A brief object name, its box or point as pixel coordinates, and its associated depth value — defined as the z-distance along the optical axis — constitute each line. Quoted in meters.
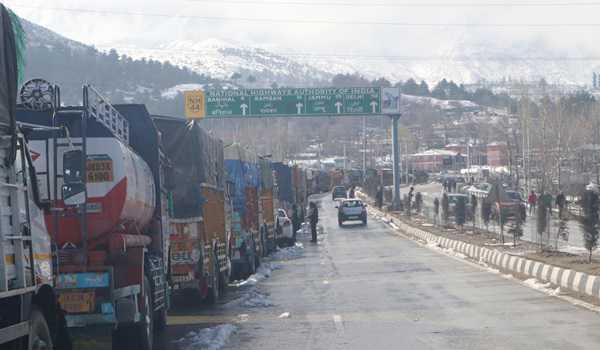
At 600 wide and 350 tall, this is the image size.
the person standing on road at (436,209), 50.81
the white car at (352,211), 58.88
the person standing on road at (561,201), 40.03
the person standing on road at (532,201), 57.69
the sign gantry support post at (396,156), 62.62
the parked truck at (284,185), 50.72
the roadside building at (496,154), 142.24
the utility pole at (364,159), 135.79
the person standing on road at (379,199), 81.47
